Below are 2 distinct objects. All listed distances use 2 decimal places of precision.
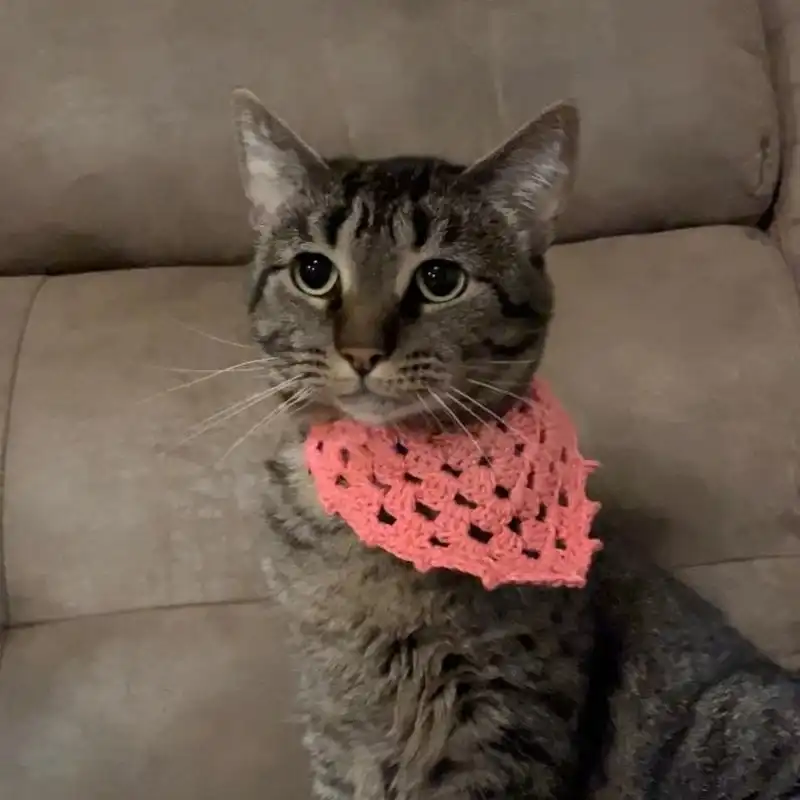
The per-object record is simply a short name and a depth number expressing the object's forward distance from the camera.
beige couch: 0.41
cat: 0.31
